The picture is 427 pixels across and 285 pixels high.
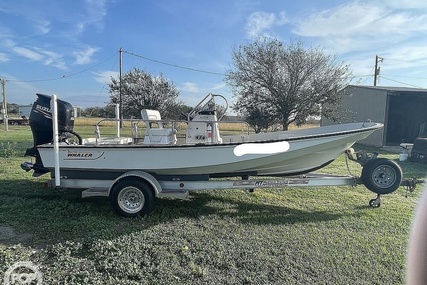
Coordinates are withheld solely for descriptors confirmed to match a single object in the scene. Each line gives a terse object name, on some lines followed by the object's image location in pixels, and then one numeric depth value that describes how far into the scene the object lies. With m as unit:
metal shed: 16.39
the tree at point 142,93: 22.92
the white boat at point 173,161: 4.41
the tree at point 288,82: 15.32
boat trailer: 4.40
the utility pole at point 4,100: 22.64
